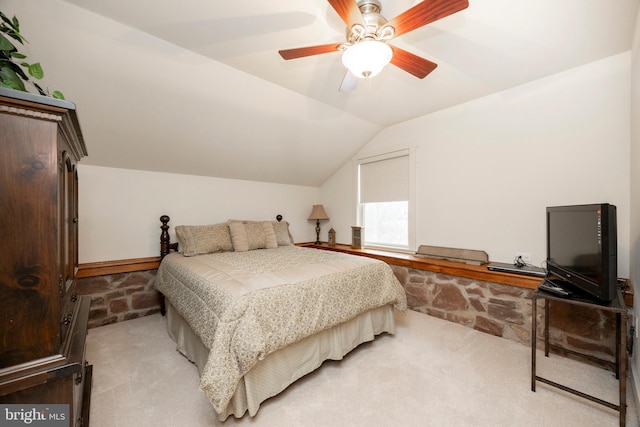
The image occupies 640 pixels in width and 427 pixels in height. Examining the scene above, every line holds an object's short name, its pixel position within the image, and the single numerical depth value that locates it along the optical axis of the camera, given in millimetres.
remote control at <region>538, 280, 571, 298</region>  1654
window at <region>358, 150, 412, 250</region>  3624
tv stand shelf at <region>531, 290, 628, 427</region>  1358
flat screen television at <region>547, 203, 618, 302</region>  1488
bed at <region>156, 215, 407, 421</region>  1469
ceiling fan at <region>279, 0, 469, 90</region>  1284
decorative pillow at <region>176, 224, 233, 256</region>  2945
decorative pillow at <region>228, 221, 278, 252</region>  3258
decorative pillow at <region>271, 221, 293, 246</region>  3714
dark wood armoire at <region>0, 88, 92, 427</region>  831
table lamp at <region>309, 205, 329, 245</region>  4516
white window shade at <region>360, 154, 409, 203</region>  3621
